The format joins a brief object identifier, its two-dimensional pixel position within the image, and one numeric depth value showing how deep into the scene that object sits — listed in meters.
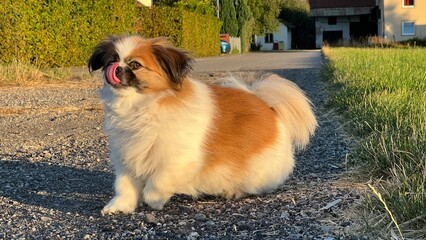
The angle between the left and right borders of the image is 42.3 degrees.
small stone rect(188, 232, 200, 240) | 2.82
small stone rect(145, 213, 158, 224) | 3.11
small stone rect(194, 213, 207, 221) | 3.16
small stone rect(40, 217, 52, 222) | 3.22
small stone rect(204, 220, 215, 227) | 3.03
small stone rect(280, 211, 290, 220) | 2.98
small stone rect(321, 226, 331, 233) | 2.67
